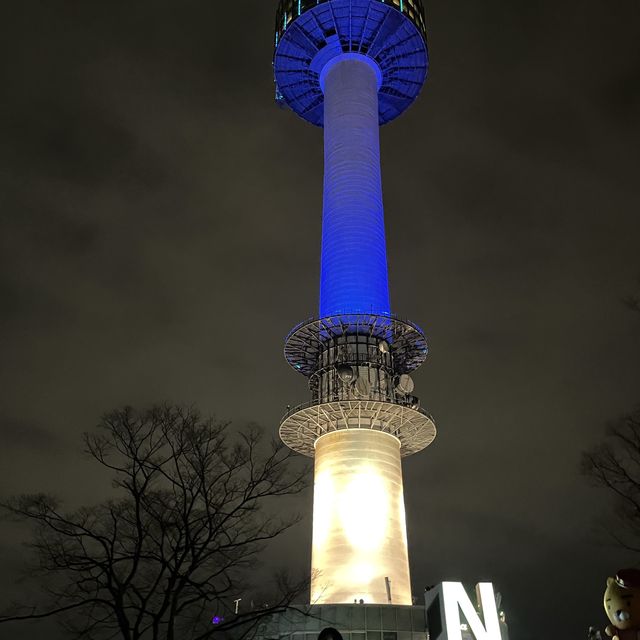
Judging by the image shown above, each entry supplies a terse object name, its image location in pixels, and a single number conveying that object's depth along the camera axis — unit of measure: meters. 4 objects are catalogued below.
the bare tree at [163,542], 28.02
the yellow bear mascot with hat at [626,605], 26.02
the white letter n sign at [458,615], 39.62
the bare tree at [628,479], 32.91
